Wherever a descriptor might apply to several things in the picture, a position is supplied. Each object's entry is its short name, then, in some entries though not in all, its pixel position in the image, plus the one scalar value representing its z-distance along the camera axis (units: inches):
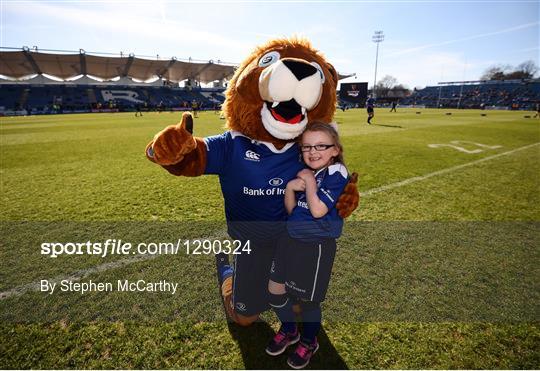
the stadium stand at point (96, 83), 1724.9
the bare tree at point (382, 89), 3498.3
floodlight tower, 2470.5
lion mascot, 69.6
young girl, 68.0
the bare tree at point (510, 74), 3051.2
